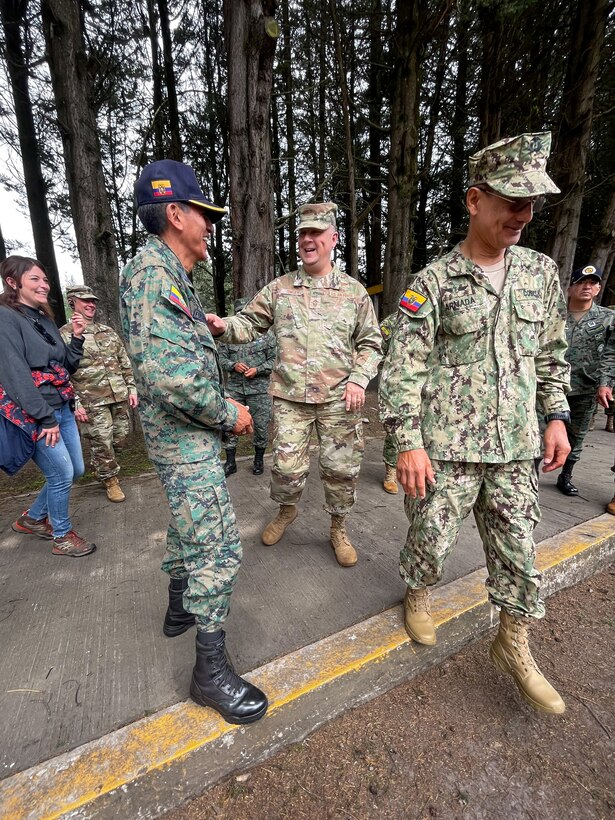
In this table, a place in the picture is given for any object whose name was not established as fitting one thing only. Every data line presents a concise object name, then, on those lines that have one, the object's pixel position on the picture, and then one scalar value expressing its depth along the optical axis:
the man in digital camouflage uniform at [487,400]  1.74
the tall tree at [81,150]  5.00
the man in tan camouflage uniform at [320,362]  2.68
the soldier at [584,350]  3.58
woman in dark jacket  2.44
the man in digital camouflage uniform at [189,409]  1.50
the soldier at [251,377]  4.36
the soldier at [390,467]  3.94
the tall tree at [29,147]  7.04
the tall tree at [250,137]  4.44
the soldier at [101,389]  3.69
